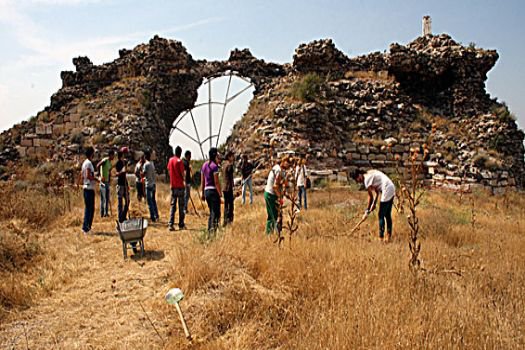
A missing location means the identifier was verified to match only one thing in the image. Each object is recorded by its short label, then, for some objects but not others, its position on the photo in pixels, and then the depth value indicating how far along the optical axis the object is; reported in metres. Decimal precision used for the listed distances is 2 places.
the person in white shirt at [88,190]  7.96
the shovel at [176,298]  3.45
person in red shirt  8.49
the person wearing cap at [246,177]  11.91
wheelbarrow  6.11
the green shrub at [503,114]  16.55
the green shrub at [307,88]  16.88
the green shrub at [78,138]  15.92
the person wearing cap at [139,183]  11.02
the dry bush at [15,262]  4.62
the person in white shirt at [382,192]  6.83
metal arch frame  19.44
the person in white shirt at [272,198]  6.75
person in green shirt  8.90
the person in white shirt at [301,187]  10.41
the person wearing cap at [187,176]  10.07
